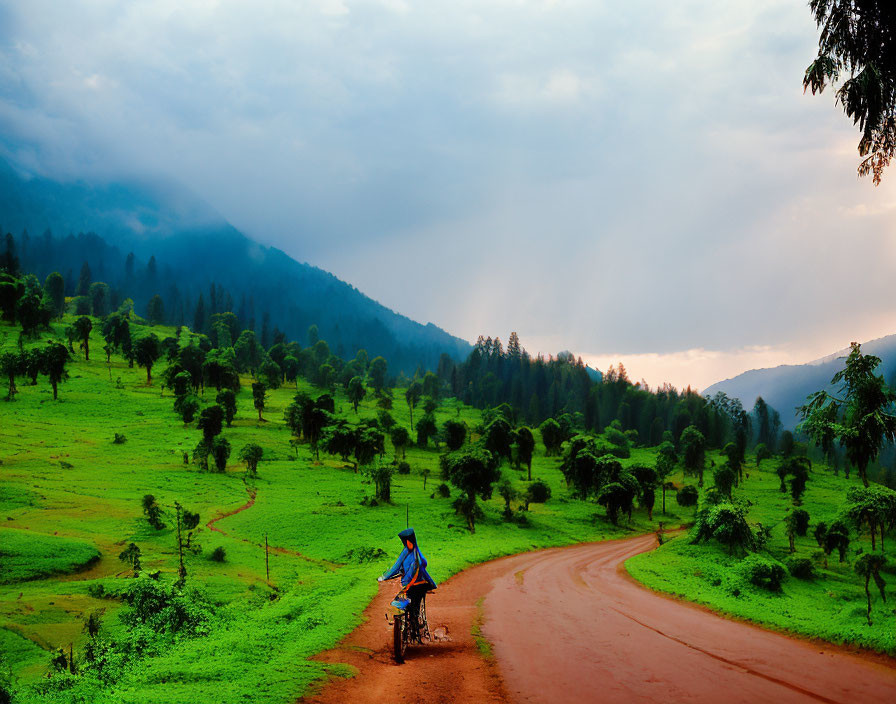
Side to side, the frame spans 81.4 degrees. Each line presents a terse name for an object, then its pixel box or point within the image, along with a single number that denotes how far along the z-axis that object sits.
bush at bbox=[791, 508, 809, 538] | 56.59
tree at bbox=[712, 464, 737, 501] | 78.69
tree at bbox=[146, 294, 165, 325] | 197.38
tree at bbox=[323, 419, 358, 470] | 77.88
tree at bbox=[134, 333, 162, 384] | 113.12
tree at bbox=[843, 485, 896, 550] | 31.14
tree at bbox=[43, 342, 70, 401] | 88.50
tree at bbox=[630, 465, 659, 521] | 71.00
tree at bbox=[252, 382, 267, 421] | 100.31
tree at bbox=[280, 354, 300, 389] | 153.23
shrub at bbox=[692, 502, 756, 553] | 33.09
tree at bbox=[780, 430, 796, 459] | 135.81
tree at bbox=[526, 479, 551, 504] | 65.88
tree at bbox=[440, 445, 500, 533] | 52.12
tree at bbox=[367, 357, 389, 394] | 173.60
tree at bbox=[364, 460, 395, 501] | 54.88
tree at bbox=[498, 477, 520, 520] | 53.49
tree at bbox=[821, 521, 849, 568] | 44.25
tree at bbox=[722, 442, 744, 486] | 105.64
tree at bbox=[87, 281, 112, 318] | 182.38
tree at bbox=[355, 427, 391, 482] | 76.25
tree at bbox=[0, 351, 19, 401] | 84.94
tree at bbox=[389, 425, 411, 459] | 89.12
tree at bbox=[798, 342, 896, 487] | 24.61
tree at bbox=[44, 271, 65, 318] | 156.38
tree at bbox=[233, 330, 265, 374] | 160.84
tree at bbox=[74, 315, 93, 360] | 120.81
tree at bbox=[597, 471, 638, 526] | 59.97
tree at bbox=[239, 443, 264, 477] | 65.06
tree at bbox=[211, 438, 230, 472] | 66.06
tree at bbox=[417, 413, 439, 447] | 103.81
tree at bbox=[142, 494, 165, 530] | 39.72
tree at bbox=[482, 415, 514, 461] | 79.81
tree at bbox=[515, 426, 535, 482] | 87.31
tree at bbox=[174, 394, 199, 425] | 87.12
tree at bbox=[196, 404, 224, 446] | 73.25
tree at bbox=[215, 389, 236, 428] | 92.06
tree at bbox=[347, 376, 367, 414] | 131.25
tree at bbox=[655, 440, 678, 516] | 83.88
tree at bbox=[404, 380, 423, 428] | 150.15
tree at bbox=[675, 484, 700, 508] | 77.44
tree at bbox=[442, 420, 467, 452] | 100.50
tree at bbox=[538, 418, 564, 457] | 113.69
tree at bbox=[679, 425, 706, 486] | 102.31
